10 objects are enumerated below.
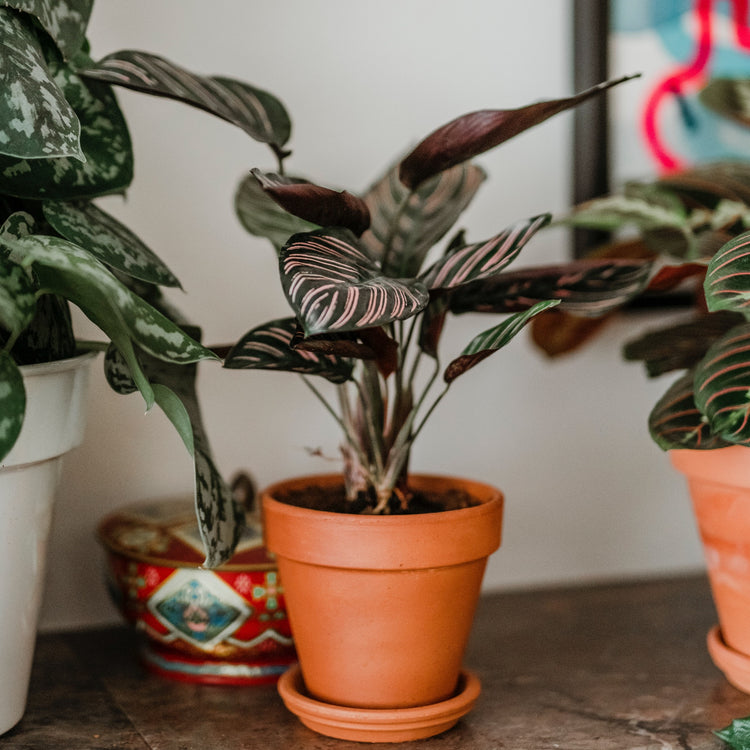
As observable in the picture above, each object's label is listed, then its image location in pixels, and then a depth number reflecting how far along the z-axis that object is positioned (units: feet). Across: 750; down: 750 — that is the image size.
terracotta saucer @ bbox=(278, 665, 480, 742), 3.32
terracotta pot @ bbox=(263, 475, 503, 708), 3.28
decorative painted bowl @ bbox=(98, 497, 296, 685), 3.59
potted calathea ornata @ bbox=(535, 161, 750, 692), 3.20
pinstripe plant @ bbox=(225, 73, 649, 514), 3.02
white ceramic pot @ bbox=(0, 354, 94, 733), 3.19
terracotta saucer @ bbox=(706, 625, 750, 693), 3.55
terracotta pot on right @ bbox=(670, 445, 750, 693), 3.44
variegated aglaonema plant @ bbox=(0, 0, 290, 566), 3.01
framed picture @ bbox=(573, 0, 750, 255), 4.17
